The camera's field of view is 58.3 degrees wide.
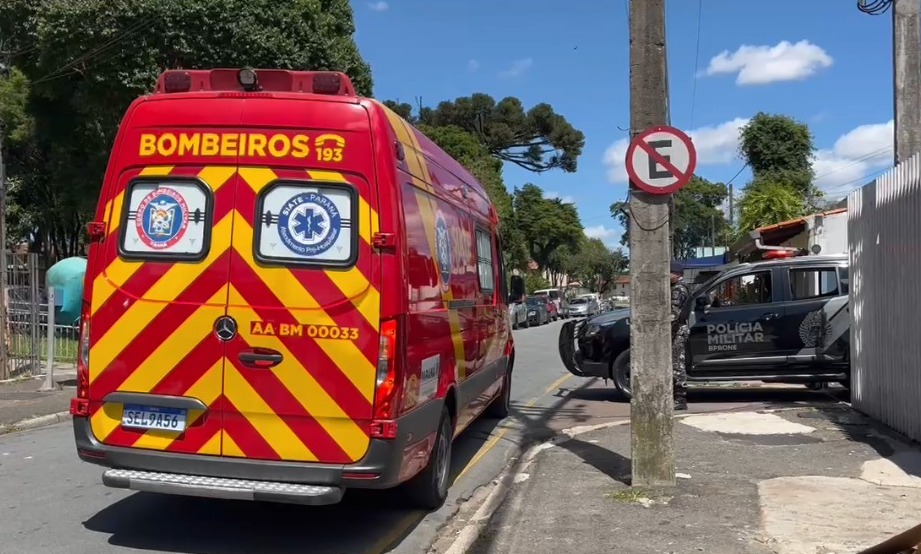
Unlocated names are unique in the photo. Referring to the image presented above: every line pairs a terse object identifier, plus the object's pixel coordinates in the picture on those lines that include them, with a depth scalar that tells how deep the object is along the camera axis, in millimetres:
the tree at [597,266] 99250
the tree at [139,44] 19375
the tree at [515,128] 45344
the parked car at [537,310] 40156
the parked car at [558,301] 51125
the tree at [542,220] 66062
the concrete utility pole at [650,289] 6348
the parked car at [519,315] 36312
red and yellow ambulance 4887
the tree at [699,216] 64562
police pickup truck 11250
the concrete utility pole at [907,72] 10742
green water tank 17625
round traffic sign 6336
